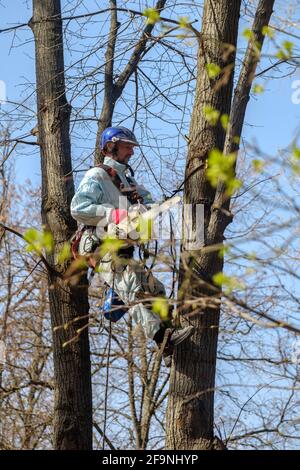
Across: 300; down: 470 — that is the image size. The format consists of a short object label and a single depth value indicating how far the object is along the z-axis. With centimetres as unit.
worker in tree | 1151
